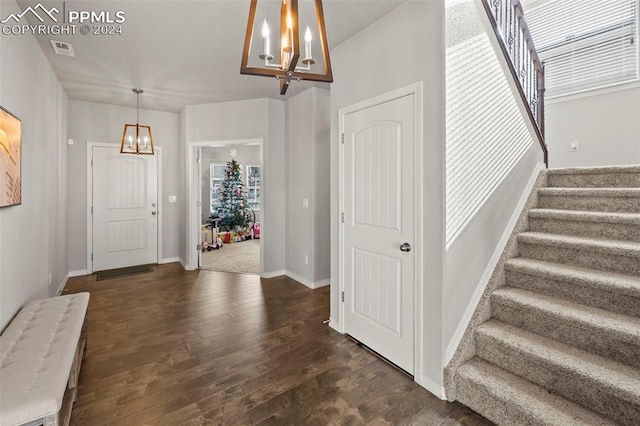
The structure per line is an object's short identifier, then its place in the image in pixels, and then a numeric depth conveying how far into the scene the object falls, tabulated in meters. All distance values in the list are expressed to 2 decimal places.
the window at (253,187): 8.70
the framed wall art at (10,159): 1.93
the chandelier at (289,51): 1.31
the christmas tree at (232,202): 7.73
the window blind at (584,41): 3.70
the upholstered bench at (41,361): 1.30
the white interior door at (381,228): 2.30
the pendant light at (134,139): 5.14
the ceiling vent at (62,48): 2.88
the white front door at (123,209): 5.03
